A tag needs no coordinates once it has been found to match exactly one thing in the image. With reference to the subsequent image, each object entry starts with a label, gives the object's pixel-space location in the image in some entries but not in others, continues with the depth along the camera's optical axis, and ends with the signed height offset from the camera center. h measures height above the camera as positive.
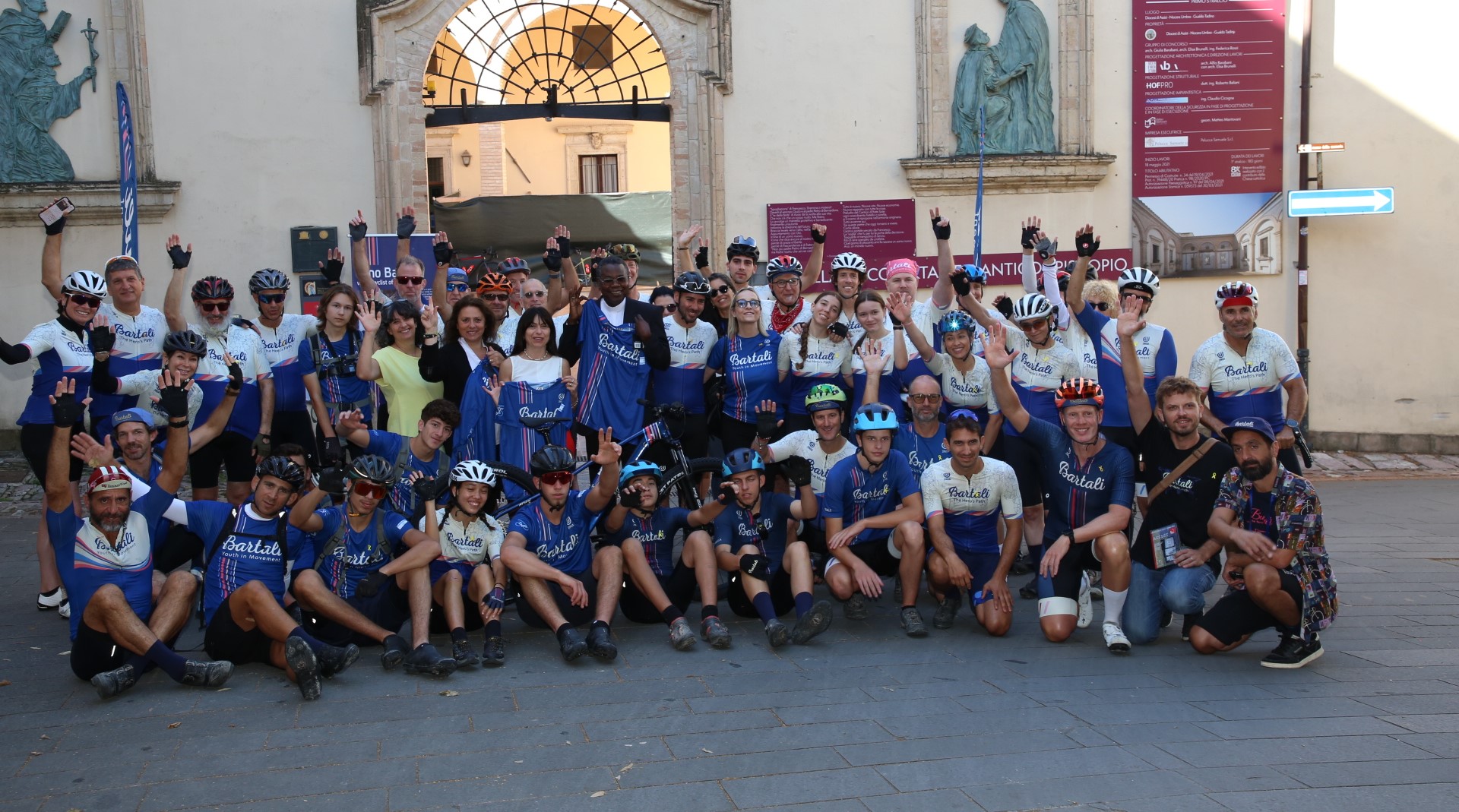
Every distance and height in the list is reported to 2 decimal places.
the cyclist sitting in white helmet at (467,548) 6.56 -1.35
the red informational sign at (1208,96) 13.94 +2.04
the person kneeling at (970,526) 6.91 -1.36
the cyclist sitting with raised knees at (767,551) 6.71 -1.46
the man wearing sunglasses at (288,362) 8.20 -0.40
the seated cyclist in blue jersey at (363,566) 6.38 -1.39
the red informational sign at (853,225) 13.88 +0.70
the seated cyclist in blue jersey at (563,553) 6.68 -1.40
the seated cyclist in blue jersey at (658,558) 6.80 -1.48
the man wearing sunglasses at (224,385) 7.82 -0.56
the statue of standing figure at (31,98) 12.94 +2.15
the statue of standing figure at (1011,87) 13.79 +2.16
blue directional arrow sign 13.86 +0.82
